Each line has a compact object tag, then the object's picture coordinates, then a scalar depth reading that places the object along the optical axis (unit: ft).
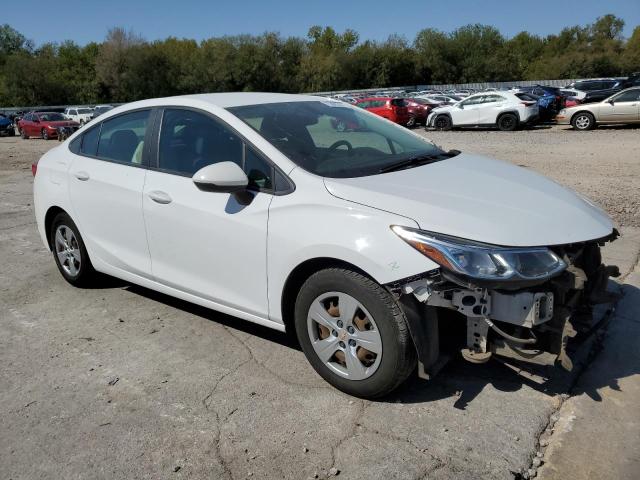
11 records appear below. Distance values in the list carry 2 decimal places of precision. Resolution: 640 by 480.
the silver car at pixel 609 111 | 64.95
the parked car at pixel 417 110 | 87.61
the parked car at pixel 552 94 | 80.69
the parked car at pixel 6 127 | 118.42
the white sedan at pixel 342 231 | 9.41
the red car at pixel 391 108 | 85.51
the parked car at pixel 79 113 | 117.74
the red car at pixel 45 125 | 99.09
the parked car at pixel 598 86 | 91.70
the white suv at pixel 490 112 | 73.12
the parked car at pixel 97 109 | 112.57
